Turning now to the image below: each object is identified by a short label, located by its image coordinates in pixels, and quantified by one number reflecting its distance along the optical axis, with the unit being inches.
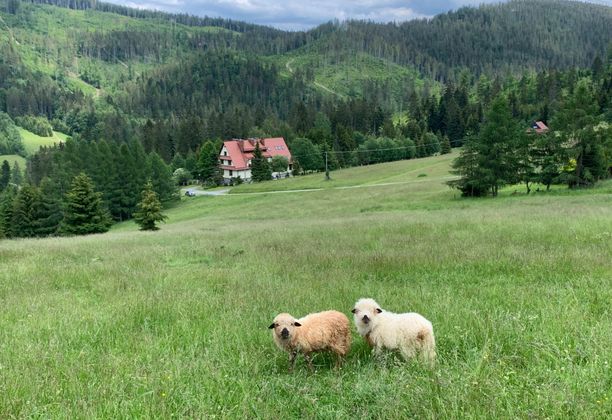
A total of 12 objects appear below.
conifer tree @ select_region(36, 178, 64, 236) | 2524.6
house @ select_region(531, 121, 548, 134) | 4581.4
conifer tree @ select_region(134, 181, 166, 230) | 1696.6
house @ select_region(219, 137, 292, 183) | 4463.6
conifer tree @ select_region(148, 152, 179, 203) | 3121.6
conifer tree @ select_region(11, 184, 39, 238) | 2431.8
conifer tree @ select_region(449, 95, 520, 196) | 1652.3
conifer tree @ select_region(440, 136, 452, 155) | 4680.1
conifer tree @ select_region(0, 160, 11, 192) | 5241.1
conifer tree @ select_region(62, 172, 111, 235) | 1943.9
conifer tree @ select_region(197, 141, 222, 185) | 4323.3
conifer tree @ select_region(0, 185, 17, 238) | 2384.4
